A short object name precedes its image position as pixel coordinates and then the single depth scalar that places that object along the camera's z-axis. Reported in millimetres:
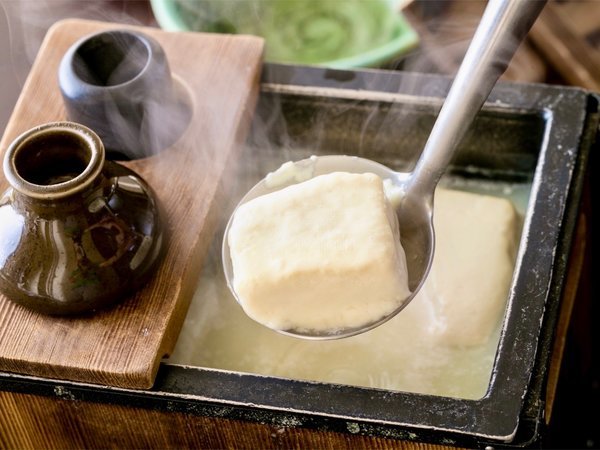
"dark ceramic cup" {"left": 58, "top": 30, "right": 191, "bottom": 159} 783
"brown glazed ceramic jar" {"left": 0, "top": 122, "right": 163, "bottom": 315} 723
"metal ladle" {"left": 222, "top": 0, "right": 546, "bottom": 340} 707
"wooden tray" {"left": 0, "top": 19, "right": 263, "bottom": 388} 737
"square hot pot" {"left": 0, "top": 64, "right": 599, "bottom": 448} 724
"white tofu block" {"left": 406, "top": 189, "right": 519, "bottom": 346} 800
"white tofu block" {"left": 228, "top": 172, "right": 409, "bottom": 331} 721
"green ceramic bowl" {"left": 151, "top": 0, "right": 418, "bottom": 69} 983
